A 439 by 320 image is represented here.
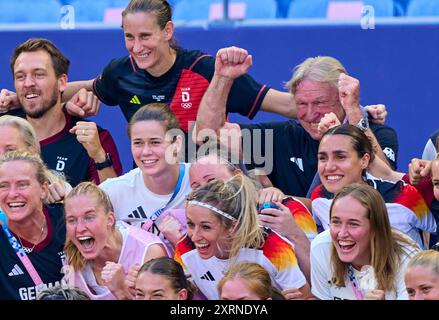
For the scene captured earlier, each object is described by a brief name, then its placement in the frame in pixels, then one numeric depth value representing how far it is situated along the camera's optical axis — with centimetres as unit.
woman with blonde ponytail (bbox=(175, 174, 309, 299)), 1086
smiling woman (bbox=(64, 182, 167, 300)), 1104
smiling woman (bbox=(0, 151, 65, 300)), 1117
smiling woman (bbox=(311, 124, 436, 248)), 1117
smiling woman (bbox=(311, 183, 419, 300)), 1029
